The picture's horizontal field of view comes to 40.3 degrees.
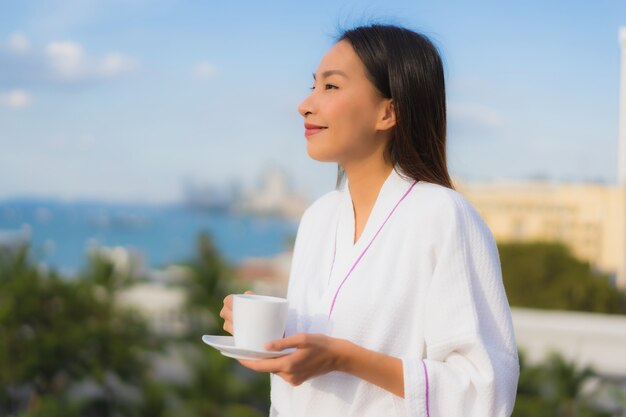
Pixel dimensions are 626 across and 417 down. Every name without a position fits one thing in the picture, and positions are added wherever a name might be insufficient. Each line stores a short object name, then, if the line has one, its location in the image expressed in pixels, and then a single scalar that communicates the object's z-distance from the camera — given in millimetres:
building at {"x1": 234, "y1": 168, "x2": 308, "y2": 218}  56406
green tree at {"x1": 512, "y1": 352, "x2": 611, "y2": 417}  3980
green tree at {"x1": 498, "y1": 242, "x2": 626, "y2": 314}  25062
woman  1035
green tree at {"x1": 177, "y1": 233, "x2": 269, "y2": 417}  3984
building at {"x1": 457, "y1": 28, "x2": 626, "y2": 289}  44844
